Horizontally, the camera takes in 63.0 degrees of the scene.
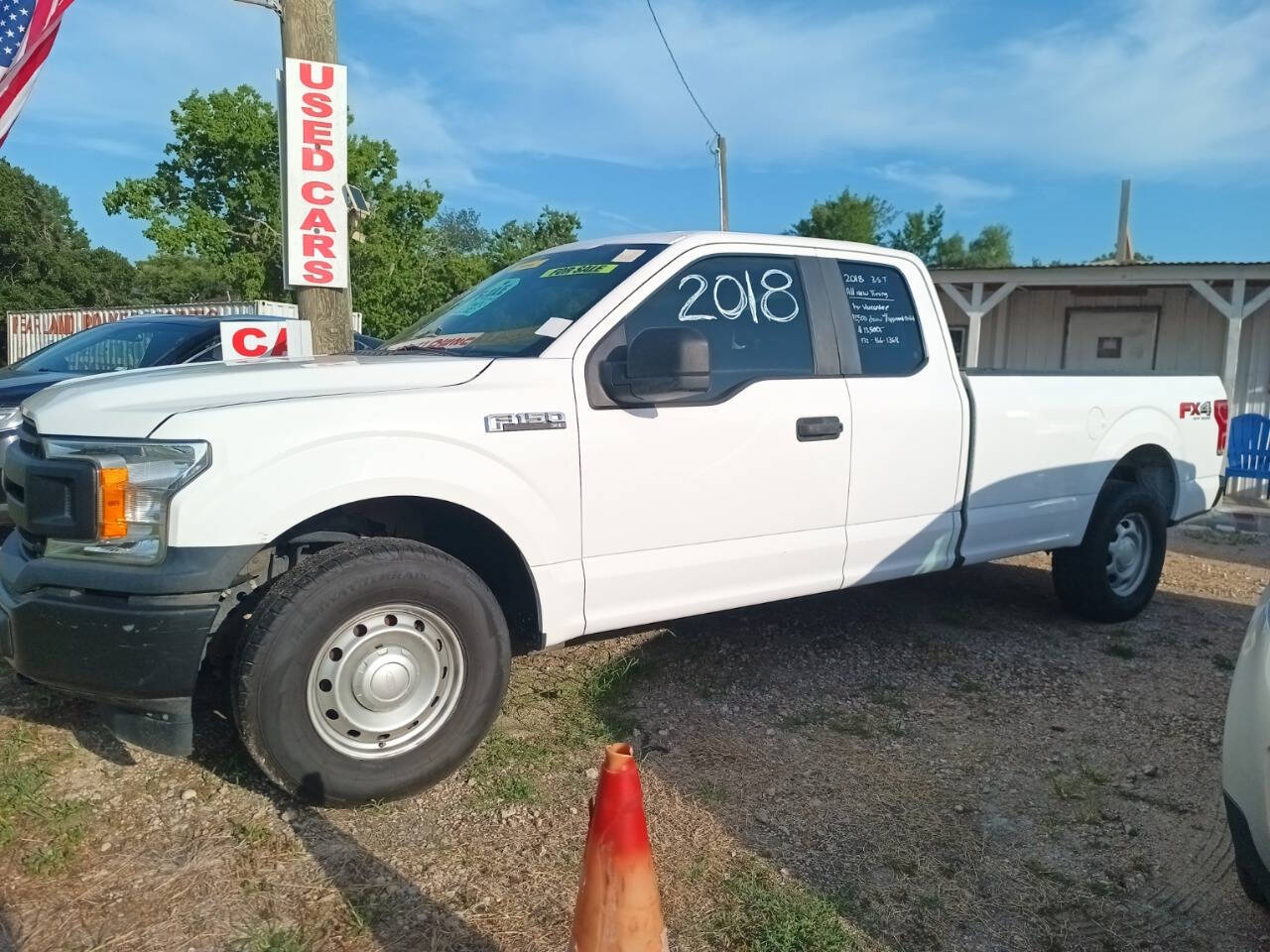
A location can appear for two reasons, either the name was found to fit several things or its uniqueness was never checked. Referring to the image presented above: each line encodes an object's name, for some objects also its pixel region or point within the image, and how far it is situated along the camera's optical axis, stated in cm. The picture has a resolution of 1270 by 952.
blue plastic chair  1211
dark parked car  729
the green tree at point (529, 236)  3988
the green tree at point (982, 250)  5570
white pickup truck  302
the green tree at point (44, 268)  4450
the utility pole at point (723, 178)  2344
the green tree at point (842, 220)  4506
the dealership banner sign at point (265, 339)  591
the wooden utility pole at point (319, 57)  621
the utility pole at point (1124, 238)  1880
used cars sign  617
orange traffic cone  220
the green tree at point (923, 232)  4953
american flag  615
